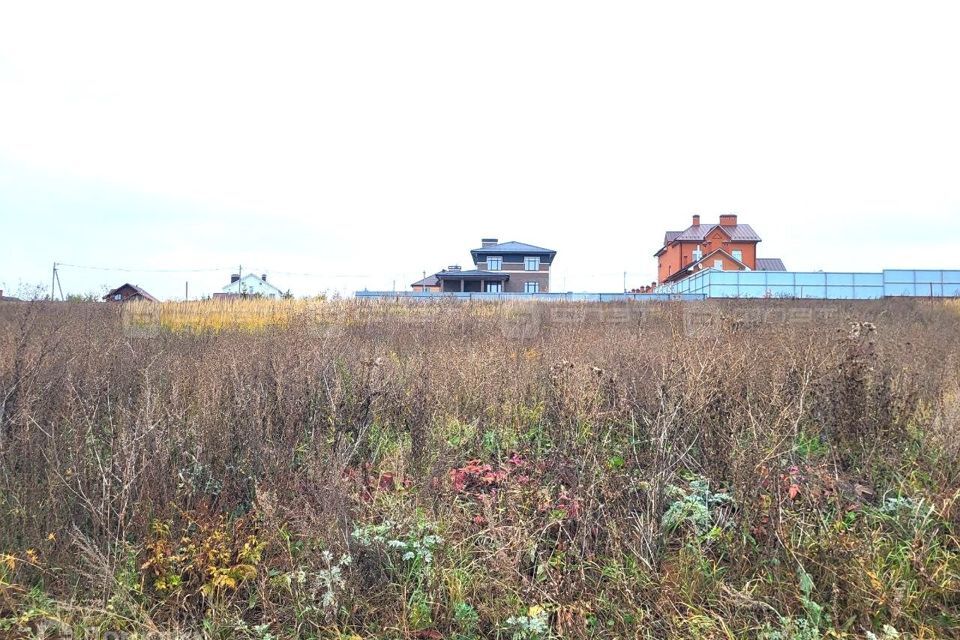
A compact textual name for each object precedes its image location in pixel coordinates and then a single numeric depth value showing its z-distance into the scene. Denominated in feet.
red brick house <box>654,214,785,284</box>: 157.58
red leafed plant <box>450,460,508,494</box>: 10.40
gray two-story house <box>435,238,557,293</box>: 167.94
